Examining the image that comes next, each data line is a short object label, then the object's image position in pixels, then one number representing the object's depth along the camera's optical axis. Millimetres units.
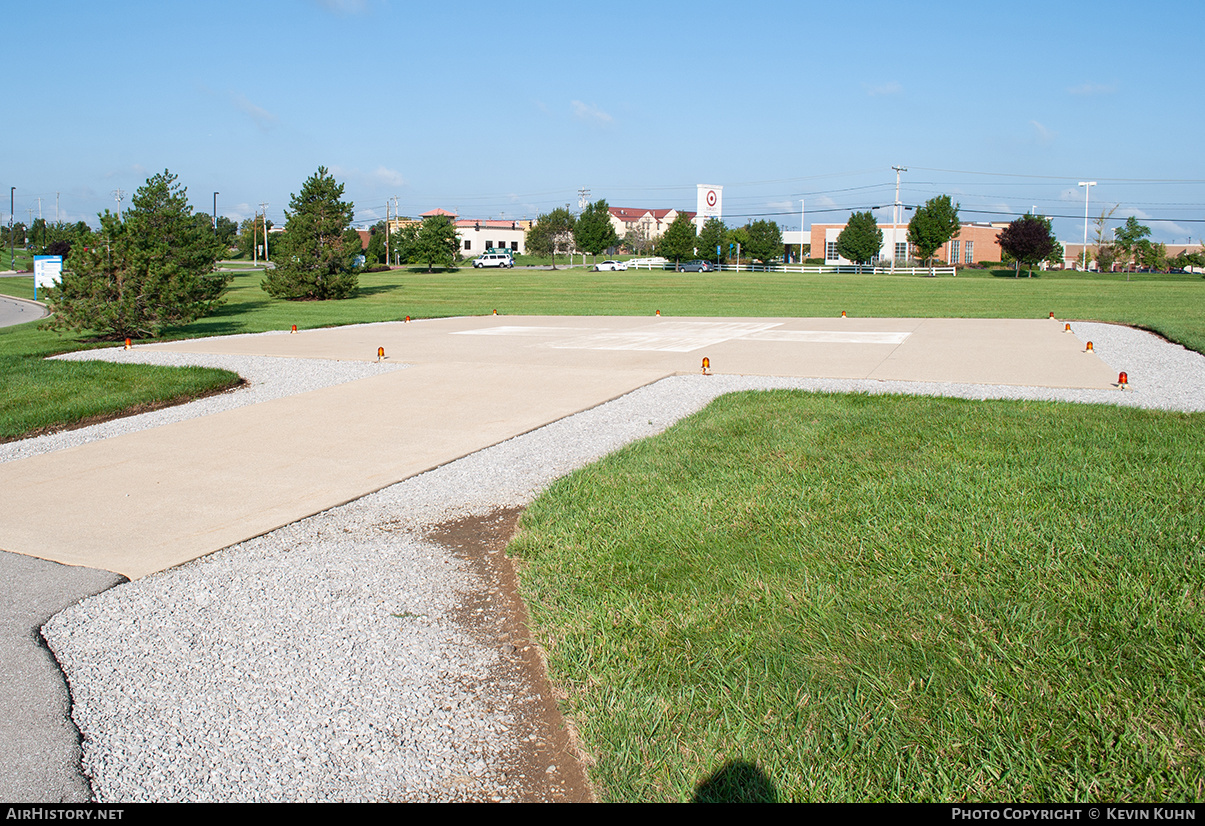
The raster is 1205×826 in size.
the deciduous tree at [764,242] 90750
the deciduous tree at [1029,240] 70062
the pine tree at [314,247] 37594
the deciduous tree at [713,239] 88438
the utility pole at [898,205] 86688
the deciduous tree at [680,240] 84125
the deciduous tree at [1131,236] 96250
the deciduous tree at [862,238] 83500
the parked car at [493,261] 86562
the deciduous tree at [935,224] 74062
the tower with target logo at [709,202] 113500
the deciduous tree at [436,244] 73938
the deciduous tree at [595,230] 88000
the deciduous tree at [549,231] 110312
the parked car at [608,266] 78750
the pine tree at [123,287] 17828
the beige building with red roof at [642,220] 164750
